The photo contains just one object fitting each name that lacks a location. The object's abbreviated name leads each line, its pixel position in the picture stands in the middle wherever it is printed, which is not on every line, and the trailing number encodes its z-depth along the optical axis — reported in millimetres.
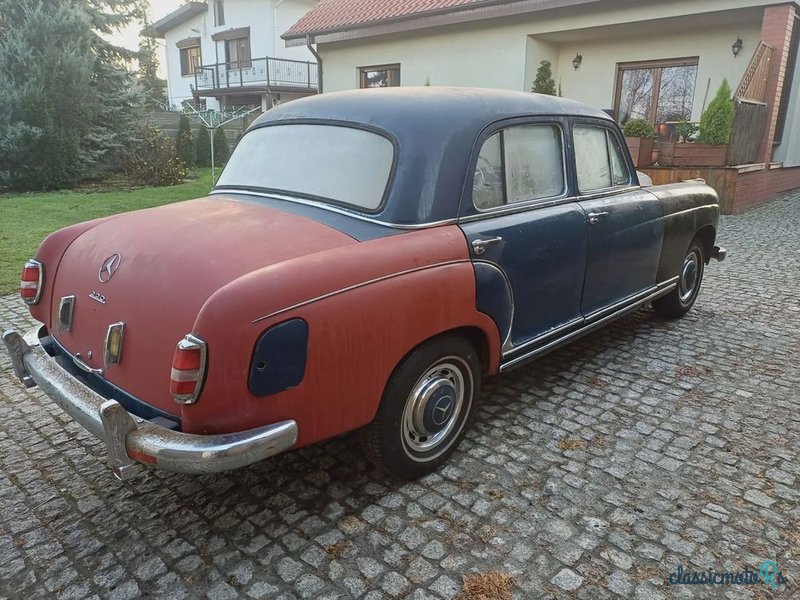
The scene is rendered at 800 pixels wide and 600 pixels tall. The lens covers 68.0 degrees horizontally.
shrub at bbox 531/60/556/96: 13516
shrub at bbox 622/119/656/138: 10742
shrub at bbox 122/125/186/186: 14445
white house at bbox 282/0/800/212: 10789
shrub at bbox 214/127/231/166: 18266
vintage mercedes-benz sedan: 2158
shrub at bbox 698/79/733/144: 9961
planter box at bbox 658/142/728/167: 10328
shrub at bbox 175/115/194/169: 17547
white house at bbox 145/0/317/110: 25906
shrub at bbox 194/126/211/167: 18344
